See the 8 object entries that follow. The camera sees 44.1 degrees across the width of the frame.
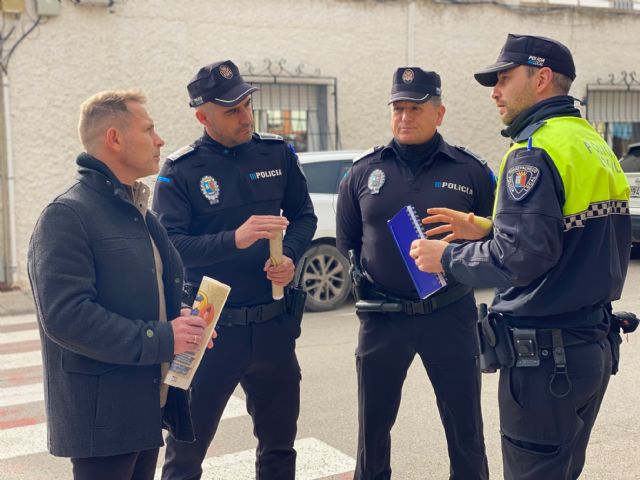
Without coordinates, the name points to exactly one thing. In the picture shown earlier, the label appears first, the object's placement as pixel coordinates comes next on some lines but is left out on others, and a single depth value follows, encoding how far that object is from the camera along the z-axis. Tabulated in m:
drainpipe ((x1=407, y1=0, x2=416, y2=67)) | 13.16
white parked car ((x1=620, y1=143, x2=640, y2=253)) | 10.62
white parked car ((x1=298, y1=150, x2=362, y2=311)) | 8.69
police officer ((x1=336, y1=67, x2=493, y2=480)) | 3.57
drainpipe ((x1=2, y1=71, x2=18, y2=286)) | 10.28
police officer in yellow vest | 2.63
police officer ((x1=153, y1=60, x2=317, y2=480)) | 3.41
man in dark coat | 2.41
